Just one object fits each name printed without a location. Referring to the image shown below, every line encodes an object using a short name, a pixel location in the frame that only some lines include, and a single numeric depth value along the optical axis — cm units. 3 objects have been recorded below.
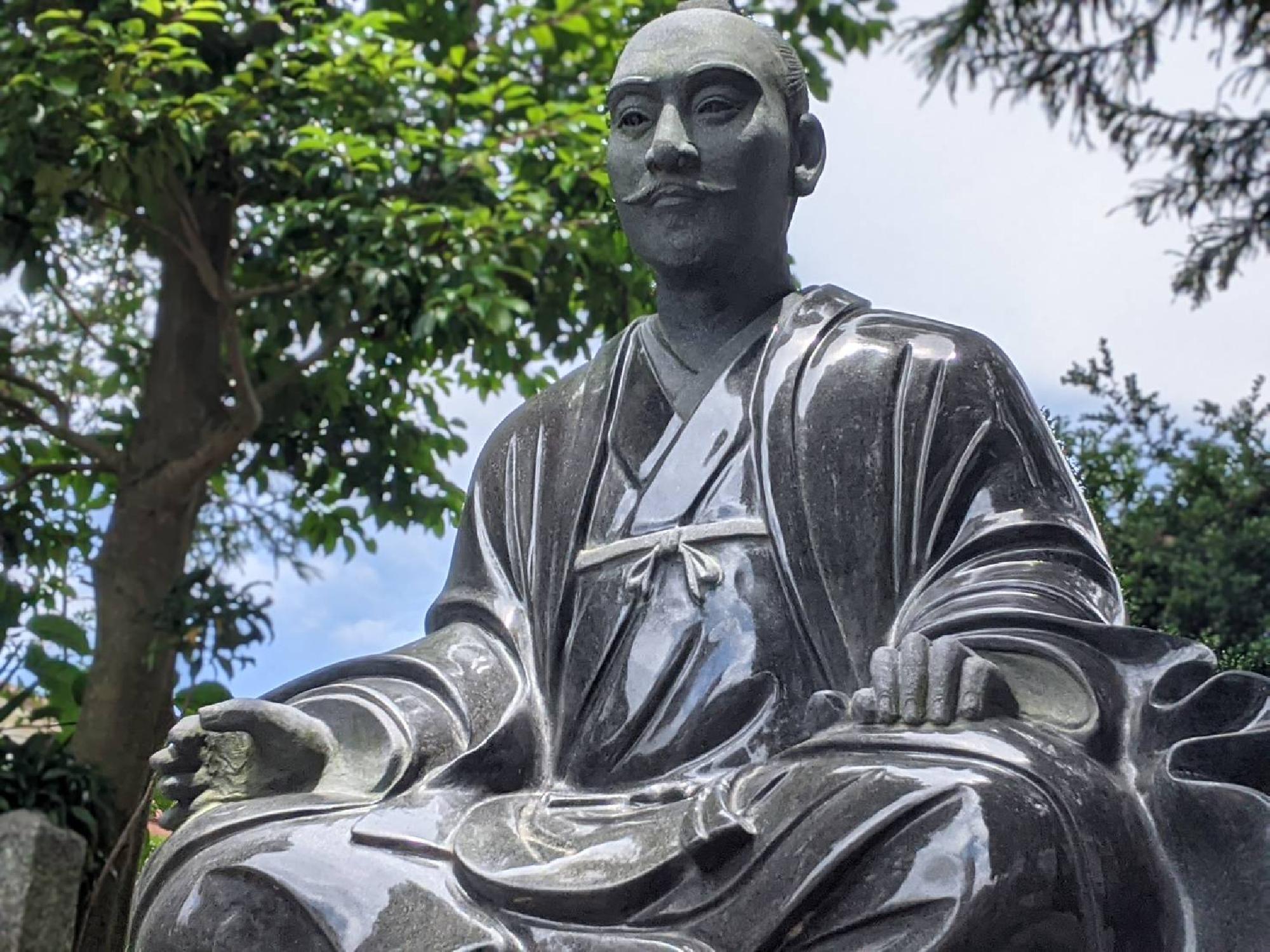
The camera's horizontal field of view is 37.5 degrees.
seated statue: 282
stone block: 625
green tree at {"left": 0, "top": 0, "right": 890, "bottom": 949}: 729
